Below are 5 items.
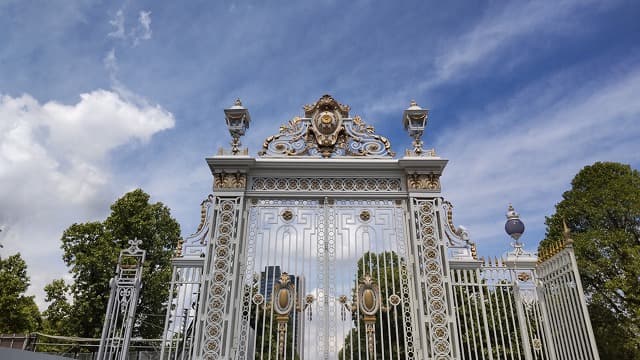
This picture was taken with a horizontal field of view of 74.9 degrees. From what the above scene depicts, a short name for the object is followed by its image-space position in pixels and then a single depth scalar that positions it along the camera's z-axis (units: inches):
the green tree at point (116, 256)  505.7
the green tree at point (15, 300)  482.3
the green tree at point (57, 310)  498.0
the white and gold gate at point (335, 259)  240.5
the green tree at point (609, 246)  409.7
